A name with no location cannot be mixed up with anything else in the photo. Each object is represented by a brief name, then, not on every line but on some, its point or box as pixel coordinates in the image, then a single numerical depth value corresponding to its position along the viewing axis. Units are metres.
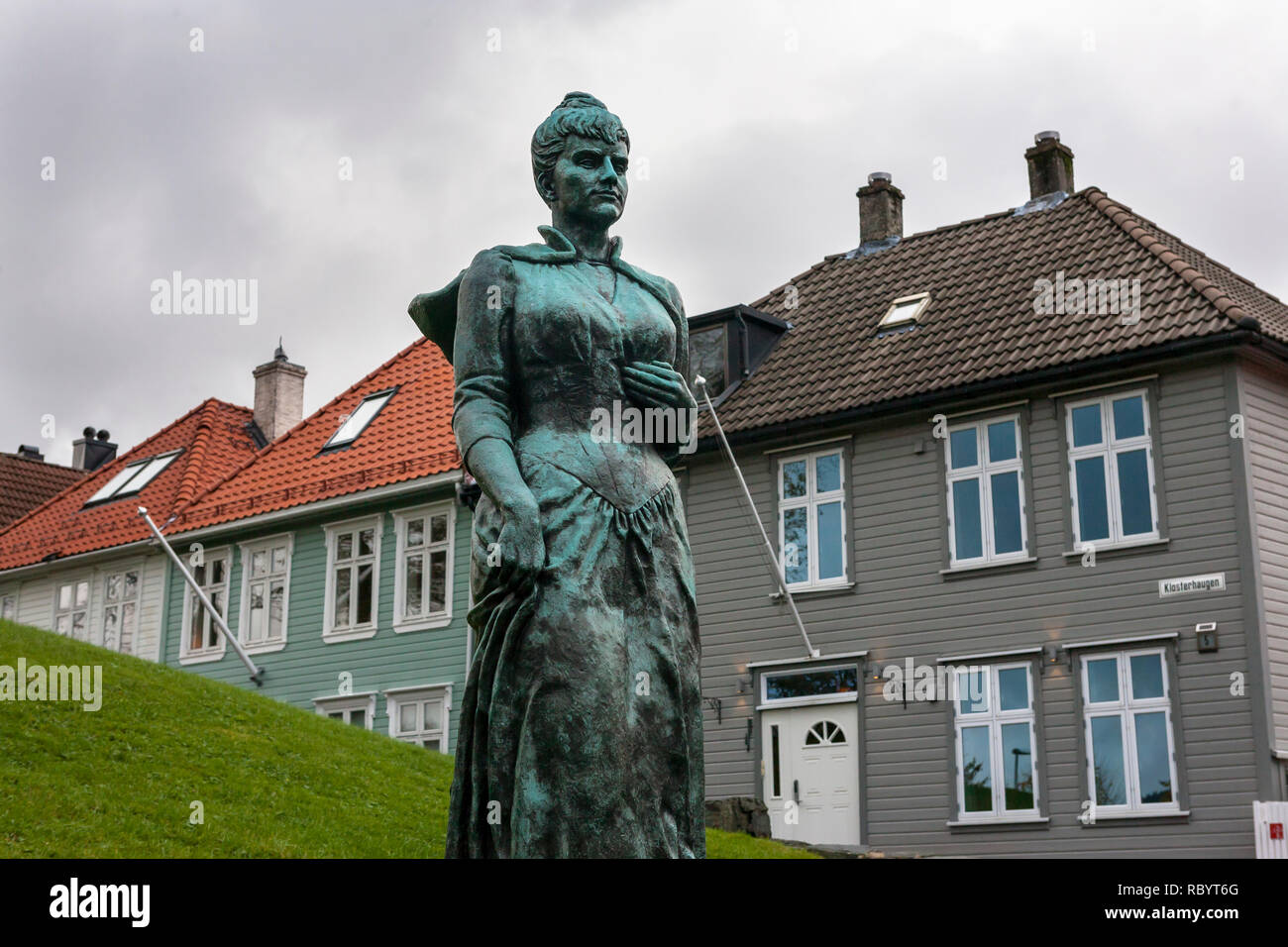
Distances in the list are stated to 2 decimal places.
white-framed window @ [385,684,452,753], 29.31
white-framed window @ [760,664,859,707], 24.38
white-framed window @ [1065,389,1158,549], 21.94
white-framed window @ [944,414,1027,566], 23.19
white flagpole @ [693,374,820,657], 23.36
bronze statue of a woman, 4.72
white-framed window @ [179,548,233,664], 33.84
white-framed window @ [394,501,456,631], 29.94
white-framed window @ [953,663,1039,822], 22.17
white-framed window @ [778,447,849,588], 25.11
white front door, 24.03
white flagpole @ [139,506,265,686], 27.98
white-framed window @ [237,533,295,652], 32.91
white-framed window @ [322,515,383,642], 31.34
